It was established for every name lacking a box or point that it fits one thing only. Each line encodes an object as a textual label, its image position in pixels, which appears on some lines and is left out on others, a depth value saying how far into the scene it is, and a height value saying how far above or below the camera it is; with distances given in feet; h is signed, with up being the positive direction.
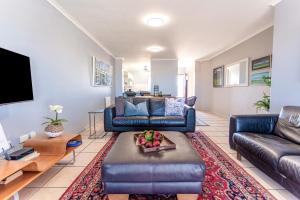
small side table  8.79 -2.96
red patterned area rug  3.98 -3.18
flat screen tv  4.07 +0.56
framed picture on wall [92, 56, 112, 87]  11.54 +2.01
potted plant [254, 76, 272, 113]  8.51 -0.65
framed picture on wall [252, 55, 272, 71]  9.17 +2.24
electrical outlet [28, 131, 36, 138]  5.57 -1.75
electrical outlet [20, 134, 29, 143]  5.18 -1.80
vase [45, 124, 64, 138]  5.34 -1.53
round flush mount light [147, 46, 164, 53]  13.71 +4.90
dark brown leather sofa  3.77 -1.88
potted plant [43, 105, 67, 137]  5.35 -1.46
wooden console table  3.26 -2.27
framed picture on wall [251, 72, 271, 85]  9.47 +1.18
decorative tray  4.19 -1.78
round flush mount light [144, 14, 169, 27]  7.98 +4.70
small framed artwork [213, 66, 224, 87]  15.27 +2.00
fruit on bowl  4.32 -1.62
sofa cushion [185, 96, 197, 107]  13.08 -0.85
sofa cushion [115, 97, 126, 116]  9.05 -0.84
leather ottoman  3.53 -2.25
